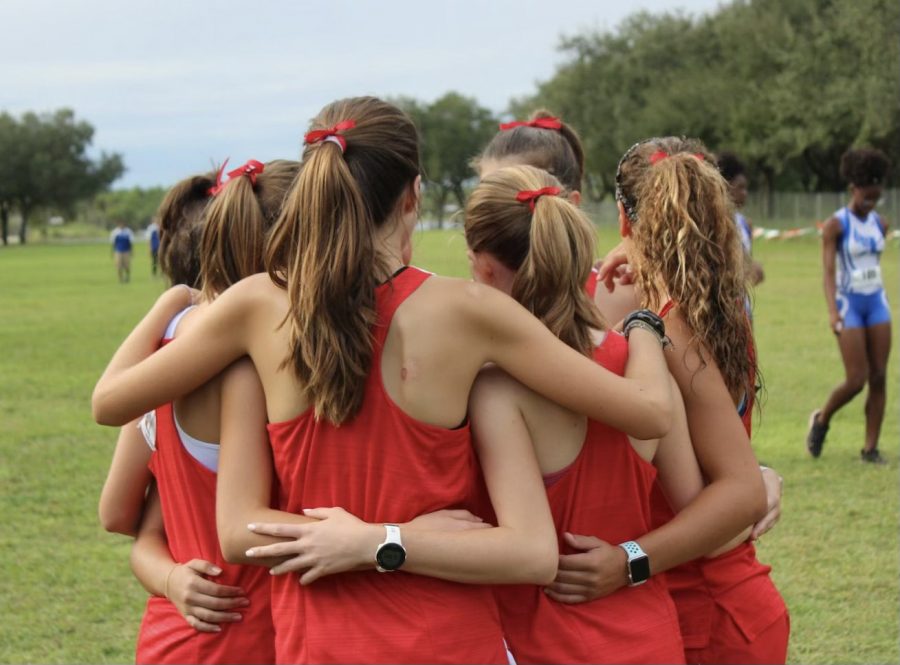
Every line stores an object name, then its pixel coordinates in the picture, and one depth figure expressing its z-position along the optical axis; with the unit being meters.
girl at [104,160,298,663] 2.57
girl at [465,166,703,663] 2.43
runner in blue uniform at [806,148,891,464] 8.92
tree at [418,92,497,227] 84.38
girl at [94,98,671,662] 2.28
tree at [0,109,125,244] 90.44
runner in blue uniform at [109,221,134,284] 33.06
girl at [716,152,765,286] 7.72
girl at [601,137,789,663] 2.70
